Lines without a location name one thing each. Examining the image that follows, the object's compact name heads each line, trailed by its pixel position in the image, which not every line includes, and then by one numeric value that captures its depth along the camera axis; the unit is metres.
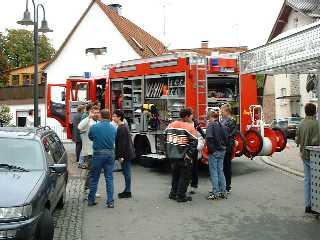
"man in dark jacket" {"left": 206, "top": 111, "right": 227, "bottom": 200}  9.76
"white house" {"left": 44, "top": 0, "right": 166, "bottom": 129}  34.78
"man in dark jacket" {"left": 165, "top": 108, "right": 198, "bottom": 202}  9.56
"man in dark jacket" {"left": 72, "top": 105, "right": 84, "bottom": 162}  14.49
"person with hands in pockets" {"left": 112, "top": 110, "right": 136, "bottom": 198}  9.88
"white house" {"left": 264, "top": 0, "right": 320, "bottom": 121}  35.56
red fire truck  12.81
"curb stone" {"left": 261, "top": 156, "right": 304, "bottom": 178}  13.19
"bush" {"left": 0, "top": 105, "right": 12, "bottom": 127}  25.93
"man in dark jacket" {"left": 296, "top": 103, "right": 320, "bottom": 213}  8.38
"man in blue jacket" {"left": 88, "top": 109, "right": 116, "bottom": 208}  9.03
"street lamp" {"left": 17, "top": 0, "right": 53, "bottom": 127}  15.77
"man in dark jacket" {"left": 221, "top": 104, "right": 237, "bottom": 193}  10.29
